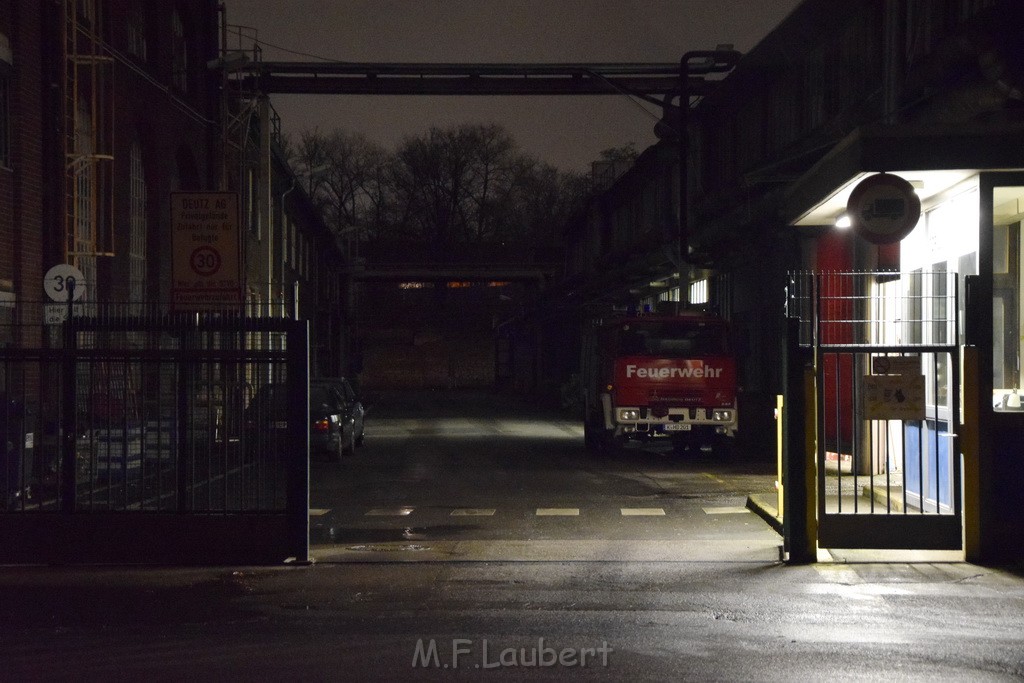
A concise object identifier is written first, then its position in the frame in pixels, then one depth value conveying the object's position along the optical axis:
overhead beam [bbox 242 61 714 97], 35.16
